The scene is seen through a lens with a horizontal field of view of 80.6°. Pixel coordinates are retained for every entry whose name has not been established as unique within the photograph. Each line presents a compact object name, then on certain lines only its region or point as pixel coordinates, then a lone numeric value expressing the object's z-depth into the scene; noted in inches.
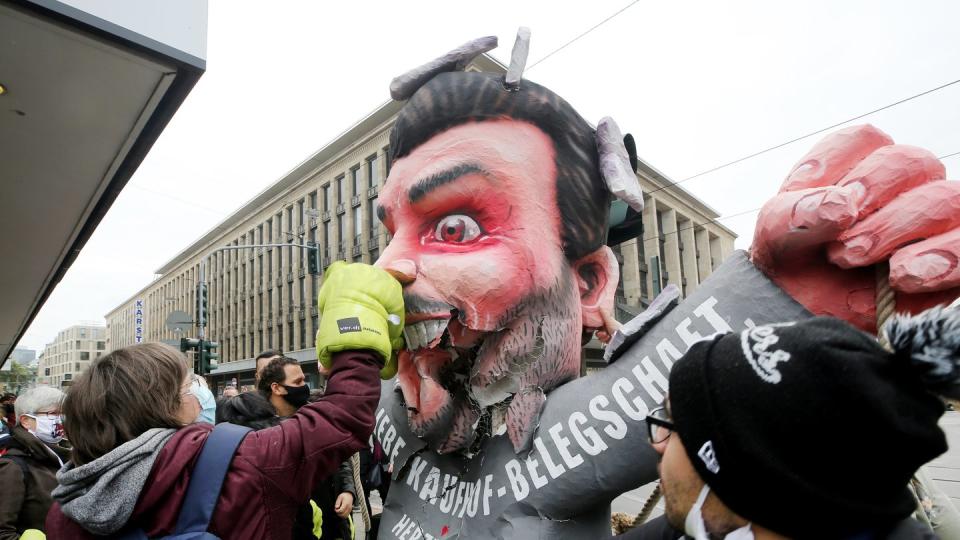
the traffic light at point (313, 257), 503.8
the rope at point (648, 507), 58.5
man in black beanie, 27.8
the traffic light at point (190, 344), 426.0
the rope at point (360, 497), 84.6
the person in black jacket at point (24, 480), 99.8
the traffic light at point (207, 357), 430.6
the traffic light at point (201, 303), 498.7
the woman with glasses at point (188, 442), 50.3
